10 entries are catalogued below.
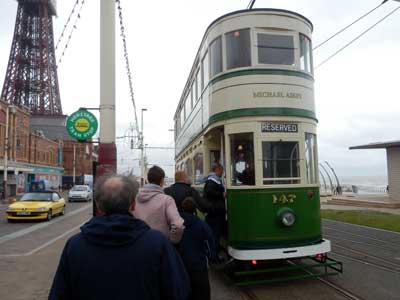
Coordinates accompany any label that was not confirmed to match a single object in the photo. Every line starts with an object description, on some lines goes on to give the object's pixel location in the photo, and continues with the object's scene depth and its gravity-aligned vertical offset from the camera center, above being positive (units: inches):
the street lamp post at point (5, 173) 1208.8 +37.8
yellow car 628.1 -37.6
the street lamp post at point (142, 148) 1290.4 +117.7
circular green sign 279.1 +43.2
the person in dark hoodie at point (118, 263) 73.9 -15.8
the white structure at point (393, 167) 811.4 +23.1
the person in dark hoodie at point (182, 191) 172.2 -4.2
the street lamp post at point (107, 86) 245.0 +62.8
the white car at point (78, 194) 1206.9 -33.0
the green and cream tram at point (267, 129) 233.9 +33.2
